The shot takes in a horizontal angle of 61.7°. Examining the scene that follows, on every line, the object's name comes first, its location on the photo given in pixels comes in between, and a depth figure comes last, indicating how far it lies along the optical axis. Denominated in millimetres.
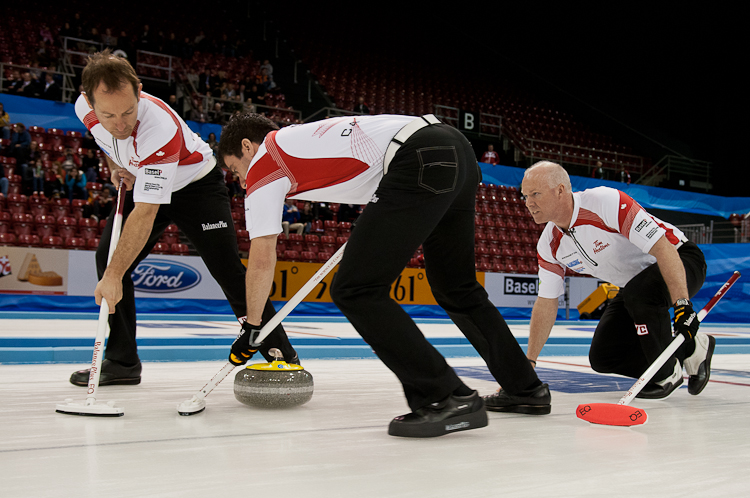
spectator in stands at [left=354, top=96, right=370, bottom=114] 14989
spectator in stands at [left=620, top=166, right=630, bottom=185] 17281
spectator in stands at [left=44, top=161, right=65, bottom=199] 10570
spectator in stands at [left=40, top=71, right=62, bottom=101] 11582
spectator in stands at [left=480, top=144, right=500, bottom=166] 15879
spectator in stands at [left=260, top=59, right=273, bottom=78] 16297
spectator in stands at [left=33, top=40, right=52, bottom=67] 12305
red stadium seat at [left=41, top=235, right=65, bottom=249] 9578
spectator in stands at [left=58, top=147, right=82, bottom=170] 10617
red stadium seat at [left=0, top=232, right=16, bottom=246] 9198
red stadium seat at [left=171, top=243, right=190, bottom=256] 10648
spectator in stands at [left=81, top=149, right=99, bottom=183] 10852
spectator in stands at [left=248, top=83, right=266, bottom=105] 14438
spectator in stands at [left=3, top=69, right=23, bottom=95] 11477
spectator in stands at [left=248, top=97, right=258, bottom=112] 13258
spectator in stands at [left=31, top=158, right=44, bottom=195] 10406
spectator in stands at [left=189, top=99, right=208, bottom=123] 12688
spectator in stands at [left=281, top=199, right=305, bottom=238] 11957
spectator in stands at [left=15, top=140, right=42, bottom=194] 10391
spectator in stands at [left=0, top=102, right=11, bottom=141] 10711
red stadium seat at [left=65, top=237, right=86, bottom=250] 9711
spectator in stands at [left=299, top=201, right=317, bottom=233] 12242
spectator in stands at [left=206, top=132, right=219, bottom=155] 11524
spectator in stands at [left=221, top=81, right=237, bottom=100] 13823
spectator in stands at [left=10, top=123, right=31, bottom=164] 10523
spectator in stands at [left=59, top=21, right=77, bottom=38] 13398
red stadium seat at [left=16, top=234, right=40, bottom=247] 9477
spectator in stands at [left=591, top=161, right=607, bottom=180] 17188
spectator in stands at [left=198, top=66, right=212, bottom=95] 13688
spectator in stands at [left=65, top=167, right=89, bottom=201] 10617
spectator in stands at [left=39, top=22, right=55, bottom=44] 13422
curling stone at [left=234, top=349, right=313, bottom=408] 2395
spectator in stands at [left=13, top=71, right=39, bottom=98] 11461
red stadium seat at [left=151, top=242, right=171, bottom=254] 10500
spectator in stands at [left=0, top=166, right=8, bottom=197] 9945
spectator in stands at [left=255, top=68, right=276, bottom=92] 15446
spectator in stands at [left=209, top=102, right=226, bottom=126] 12984
